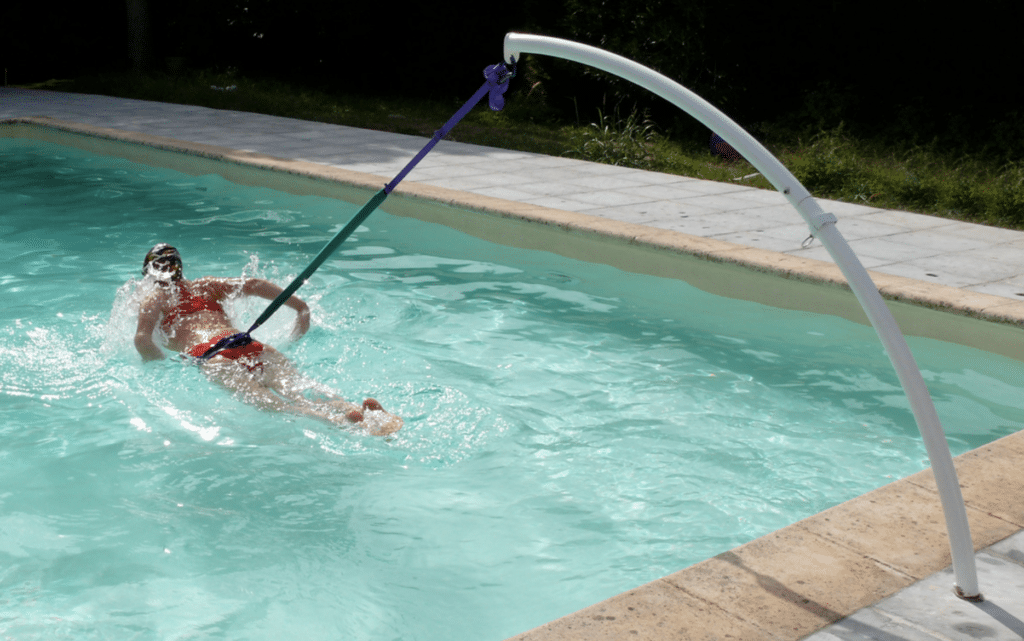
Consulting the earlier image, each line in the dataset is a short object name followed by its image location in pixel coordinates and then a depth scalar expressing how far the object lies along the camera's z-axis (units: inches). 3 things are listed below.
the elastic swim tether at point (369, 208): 127.4
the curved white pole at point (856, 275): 103.0
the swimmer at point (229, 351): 181.2
